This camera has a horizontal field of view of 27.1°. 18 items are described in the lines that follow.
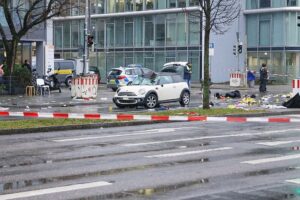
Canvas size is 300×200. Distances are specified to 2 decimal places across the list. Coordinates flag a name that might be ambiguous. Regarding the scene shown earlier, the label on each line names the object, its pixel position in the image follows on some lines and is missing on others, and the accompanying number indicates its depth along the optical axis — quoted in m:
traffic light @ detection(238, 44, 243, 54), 49.38
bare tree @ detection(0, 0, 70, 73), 33.84
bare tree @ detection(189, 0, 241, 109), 22.46
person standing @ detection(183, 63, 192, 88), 38.81
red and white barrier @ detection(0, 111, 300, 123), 19.12
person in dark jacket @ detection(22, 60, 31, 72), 36.44
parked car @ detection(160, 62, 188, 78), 41.16
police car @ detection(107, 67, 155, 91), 41.00
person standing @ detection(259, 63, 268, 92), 41.53
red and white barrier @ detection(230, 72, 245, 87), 50.06
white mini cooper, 26.27
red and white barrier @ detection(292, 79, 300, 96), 26.59
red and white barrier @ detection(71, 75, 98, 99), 31.67
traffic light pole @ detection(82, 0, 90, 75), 41.08
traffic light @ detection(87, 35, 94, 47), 42.78
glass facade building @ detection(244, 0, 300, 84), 55.78
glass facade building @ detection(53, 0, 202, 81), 57.44
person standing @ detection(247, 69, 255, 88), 49.38
